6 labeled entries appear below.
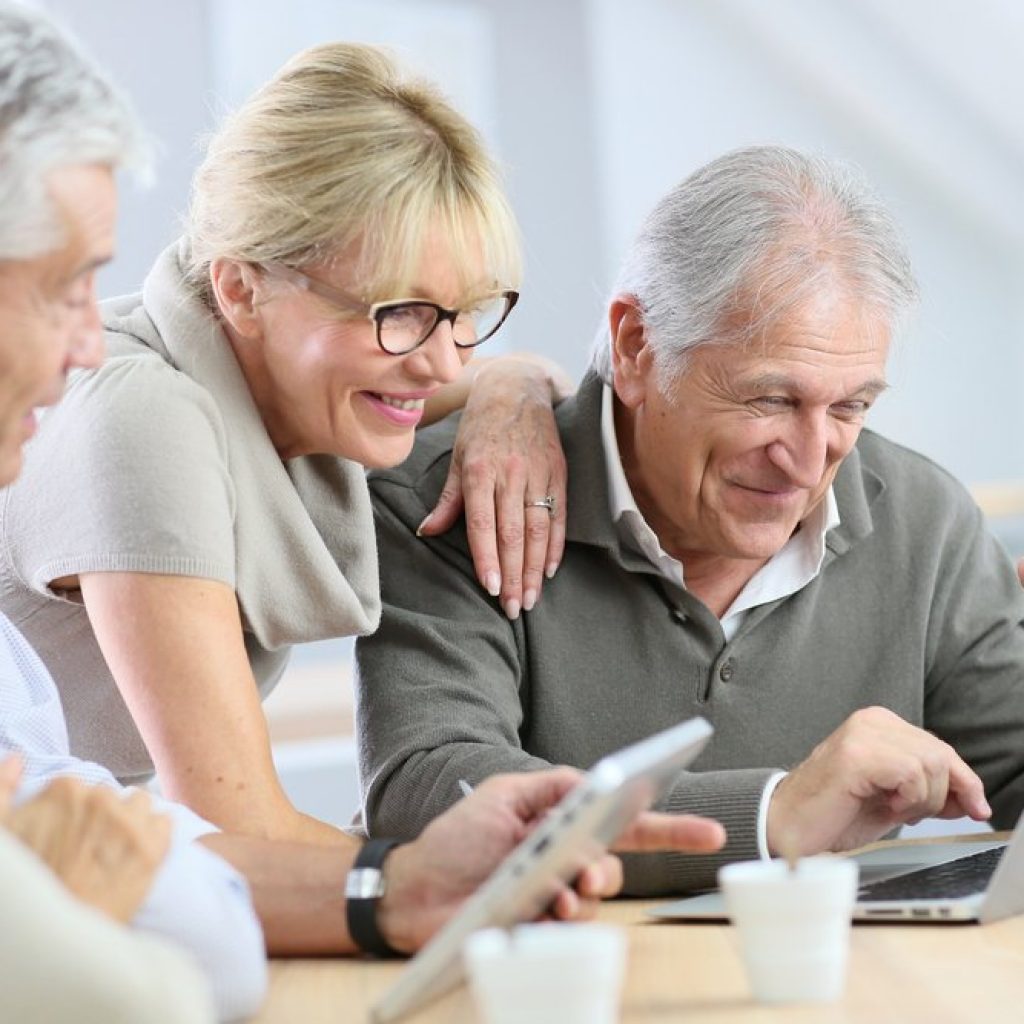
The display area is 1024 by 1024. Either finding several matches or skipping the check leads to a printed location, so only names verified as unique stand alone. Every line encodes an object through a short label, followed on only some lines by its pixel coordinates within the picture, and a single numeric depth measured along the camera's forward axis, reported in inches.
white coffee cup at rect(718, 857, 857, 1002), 48.2
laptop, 54.0
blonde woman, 58.4
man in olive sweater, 65.0
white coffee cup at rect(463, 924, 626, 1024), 45.1
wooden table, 48.5
